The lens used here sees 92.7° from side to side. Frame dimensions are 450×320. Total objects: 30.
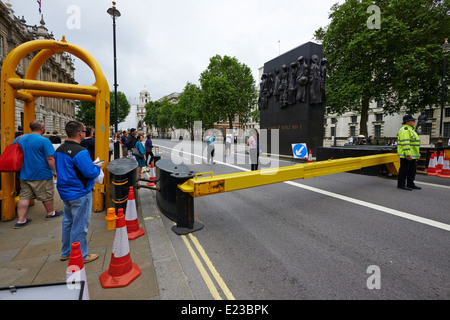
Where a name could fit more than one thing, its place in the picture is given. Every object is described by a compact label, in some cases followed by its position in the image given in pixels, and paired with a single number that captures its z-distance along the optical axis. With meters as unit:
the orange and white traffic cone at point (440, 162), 9.34
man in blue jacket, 2.83
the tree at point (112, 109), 54.24
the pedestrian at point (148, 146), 11.40
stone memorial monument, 14.77
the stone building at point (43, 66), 26.52
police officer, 6.63
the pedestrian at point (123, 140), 16.04
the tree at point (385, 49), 18.25
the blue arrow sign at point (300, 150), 13.91
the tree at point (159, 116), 84.12
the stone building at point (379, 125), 35.16
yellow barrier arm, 3.81
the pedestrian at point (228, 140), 19.86
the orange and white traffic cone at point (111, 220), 4.08
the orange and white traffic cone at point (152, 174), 8.35
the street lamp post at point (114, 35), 13.24
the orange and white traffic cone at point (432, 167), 9.14
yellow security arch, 4.34
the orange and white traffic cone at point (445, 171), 8.66
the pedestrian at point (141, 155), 8.41
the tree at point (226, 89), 40.59
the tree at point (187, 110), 49.38
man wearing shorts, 4.17
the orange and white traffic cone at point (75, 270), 1.71
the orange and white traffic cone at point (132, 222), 3.74
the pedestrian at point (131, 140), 10.69
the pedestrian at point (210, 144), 13.55
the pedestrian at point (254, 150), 9.05
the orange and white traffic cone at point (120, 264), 2.57
